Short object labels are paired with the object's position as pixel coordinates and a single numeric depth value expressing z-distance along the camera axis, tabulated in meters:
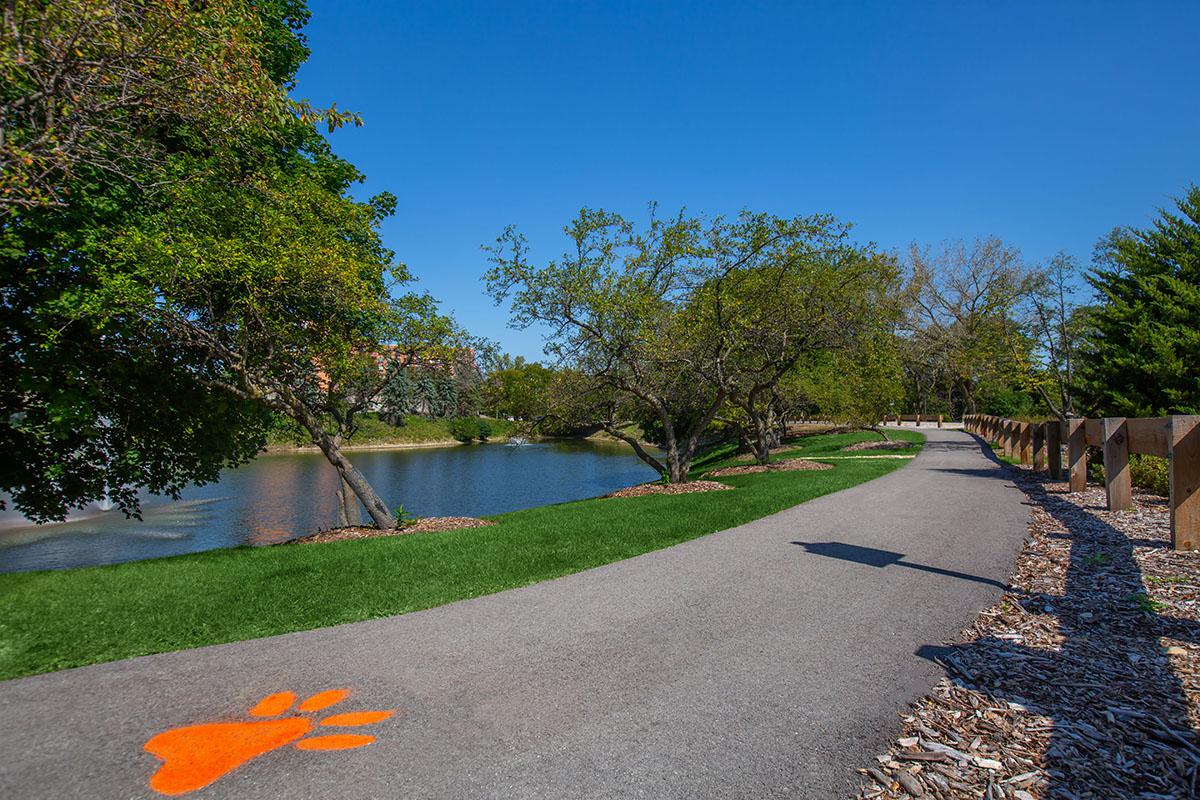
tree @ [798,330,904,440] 24.14
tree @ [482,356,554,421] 15.92
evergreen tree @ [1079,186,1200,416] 10.38
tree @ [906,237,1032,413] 33.28
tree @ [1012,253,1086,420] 21.73
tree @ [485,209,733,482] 13.76
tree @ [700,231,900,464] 14.99
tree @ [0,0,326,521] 5.31
